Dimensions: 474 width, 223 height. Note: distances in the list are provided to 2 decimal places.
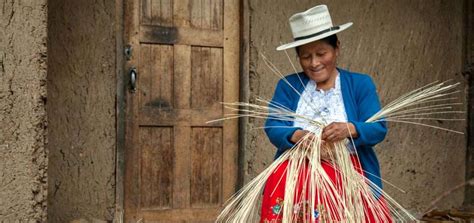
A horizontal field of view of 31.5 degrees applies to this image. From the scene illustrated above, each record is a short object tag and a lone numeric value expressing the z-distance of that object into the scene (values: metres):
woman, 3.32
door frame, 5.11
